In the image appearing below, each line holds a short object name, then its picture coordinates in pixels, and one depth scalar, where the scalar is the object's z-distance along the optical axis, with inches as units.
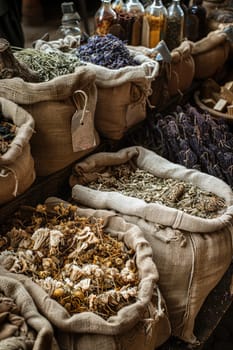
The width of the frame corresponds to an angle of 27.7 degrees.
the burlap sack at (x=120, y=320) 42.6
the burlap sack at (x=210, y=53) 96.2
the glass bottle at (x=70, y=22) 87.0
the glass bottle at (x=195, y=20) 101.9
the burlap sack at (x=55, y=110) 59.1
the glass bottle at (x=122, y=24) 84.0
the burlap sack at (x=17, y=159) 51.3
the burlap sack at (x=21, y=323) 37.5
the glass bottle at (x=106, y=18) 83.0
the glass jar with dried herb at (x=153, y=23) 86.7
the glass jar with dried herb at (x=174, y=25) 89.6
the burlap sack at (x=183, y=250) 56.0
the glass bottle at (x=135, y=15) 85.4
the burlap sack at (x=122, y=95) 67.7
